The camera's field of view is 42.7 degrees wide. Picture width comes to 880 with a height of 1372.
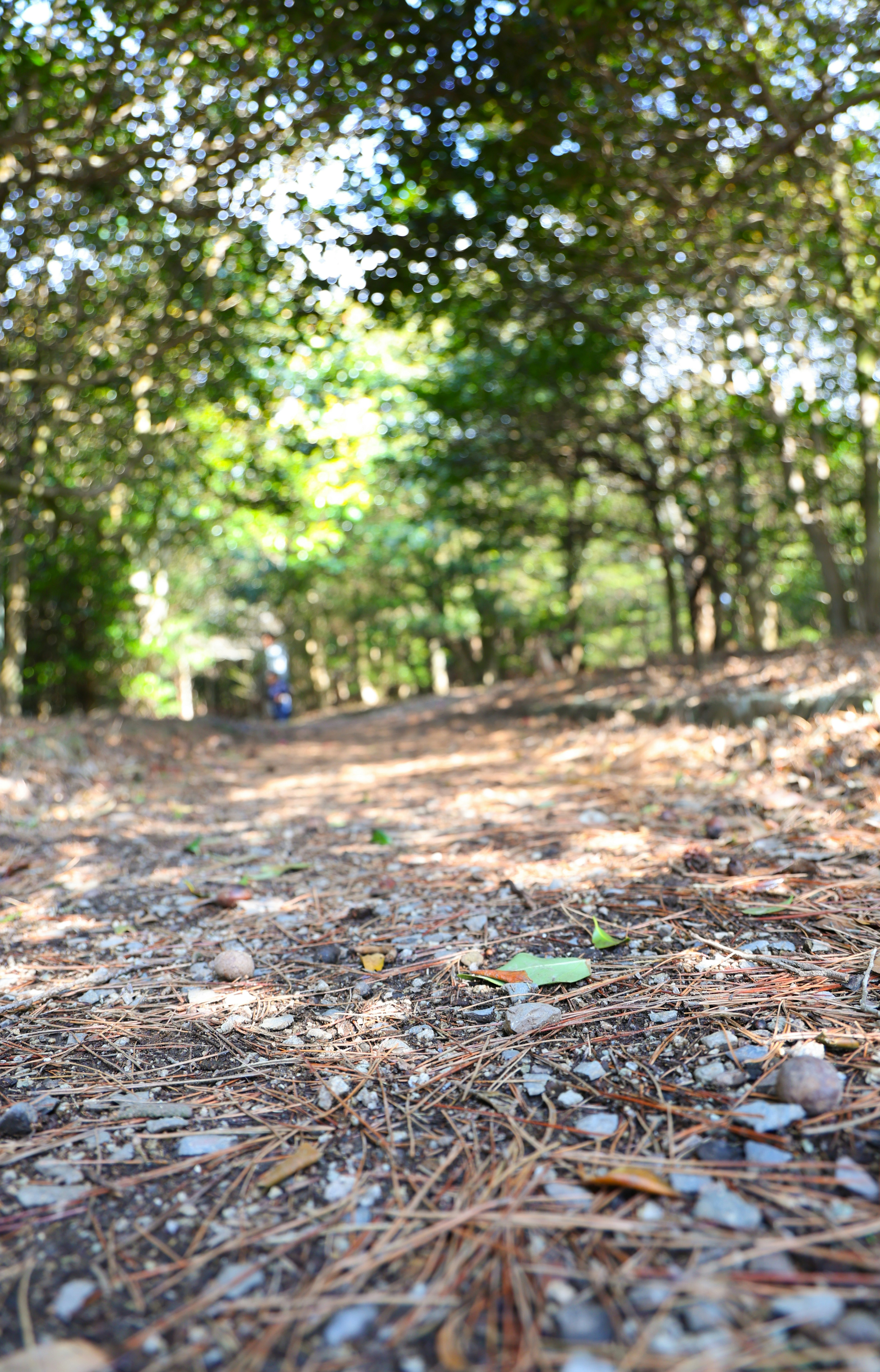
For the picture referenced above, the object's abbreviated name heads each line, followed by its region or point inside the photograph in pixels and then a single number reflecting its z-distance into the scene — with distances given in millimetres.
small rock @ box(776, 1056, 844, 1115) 441
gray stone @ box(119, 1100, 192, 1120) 484
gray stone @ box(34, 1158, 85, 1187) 441
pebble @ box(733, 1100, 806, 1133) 439
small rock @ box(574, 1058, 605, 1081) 494
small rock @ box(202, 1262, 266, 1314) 383
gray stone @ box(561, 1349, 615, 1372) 344
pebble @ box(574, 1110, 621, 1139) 453
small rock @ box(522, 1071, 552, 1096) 486
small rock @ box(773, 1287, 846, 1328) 352
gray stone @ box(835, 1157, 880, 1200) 399
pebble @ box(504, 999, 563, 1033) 539
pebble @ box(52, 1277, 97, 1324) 377
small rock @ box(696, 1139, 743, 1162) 427
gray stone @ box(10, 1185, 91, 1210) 427
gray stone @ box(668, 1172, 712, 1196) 411
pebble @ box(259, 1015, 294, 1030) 569
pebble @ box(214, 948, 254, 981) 634
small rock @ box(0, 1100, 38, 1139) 469
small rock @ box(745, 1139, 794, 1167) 420
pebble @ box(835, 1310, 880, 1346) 346
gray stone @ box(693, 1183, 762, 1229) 393
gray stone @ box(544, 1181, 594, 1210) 411
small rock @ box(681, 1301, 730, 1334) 354
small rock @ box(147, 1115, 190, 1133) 475
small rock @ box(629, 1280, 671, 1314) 363
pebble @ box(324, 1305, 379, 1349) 362
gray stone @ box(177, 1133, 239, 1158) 459
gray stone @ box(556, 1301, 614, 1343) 355
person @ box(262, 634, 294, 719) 8619
